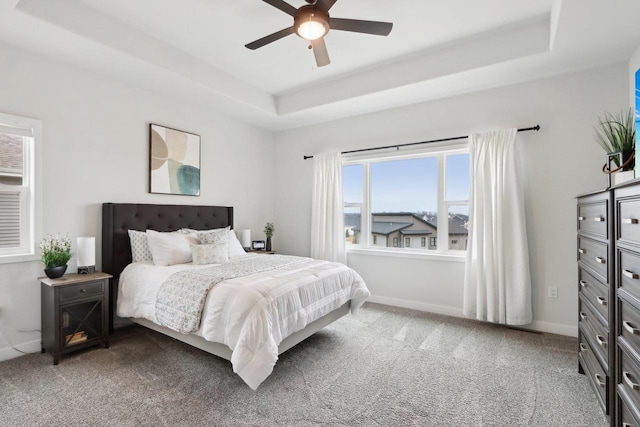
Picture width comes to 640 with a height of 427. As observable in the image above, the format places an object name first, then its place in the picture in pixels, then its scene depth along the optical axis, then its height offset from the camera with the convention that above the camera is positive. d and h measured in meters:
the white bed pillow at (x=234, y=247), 3.80 -0.40
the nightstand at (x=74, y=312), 2.56 -0.86
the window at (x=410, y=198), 3.87 +0.22
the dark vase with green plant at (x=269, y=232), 4.89 -0.28
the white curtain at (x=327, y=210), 4.55 +0.07
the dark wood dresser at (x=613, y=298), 1.42 -0.45
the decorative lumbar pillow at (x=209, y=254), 3.22 -0.41
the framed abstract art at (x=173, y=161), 3.66 +0.66
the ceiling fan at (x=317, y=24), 2.15 +1.37
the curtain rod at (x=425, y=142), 3.28 +0.91
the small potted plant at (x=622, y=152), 1.94 +0.39
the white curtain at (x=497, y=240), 3.25 -0.27
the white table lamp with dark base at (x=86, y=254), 2.88 -0.36
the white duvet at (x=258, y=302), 2.06 -0.71
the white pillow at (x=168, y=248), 3.17 -0.35
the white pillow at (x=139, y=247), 3.29 -0.34
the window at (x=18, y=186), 2.64 +0.25
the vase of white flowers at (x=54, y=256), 2.67 -0.36
